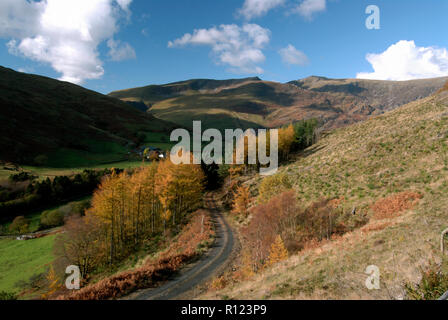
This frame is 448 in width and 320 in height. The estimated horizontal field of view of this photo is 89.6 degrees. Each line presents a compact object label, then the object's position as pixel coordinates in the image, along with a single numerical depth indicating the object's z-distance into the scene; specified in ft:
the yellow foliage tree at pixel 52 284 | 109.29
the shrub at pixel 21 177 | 233.55
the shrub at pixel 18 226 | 187.11
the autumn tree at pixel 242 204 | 166.50
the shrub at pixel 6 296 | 105.36
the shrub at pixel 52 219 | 196.03
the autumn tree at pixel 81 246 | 126.04
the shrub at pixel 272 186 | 139.54
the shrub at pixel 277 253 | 81.25
